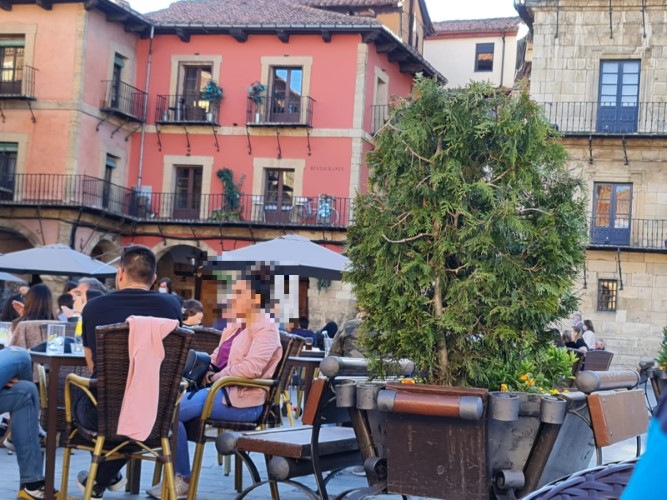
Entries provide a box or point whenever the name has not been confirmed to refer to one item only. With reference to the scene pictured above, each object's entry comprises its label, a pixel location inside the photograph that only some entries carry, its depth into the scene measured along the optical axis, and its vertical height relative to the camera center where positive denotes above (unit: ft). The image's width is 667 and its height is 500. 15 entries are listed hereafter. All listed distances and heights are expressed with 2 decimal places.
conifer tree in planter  14.75 +0.72
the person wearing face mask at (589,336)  73.41 -2.53
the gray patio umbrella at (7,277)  66.74 -1.20
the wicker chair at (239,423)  19.17 -2.53
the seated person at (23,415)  19.27 -2.81
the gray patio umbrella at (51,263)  59.26 -0.12
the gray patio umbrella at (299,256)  52.65 +1.05
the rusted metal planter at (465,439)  13.66 -1.90
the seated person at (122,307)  17.71 -0.67
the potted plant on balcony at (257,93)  106.73 +17.88
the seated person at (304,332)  52.04 -2.61
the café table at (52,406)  18.02 -2.40
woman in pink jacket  20.16 -1.61
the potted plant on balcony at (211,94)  107.86 +17.68
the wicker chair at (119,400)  16.71 -2.09
